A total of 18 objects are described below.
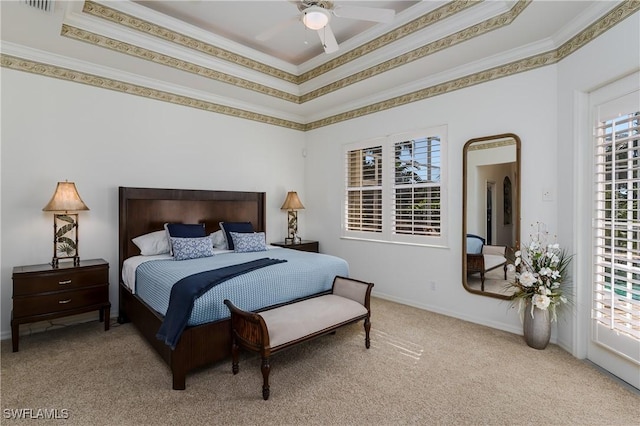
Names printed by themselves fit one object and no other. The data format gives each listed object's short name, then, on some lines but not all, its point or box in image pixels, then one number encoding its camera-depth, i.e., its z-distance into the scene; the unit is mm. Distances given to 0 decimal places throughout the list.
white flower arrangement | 2891
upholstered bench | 2242
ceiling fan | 2457
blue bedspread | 2525
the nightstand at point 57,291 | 2932
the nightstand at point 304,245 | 5063
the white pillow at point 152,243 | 3805
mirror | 3361
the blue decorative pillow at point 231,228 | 4312
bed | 2398
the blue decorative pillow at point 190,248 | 3572
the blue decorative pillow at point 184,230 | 3847
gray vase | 2928
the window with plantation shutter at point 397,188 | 4062
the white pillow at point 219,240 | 4355
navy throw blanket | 2307
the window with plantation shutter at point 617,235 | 2301
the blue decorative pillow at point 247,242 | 4090
